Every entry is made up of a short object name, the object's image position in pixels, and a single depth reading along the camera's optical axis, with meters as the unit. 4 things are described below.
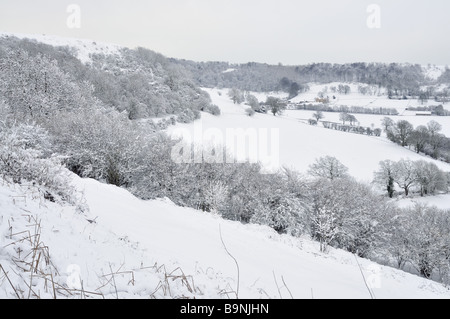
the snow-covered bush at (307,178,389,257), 29.92
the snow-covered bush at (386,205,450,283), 28.69
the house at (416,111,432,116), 112.93
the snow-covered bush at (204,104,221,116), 85.88
